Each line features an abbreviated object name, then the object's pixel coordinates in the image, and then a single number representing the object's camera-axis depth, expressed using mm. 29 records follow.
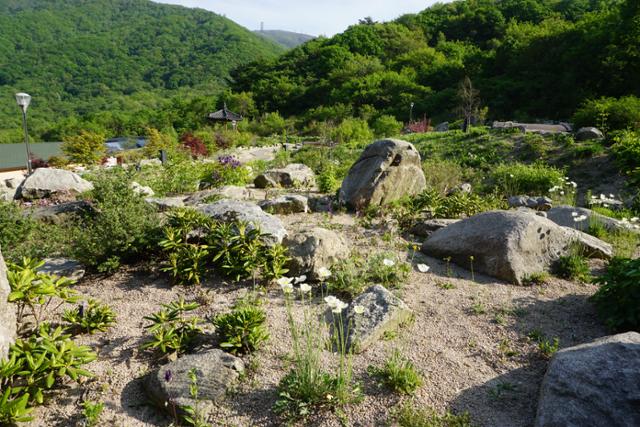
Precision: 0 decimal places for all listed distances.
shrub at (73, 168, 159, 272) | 4379
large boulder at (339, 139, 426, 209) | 7004
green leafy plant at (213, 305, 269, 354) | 3160
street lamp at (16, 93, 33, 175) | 13044
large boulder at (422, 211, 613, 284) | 4590
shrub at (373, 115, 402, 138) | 25747
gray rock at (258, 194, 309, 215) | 6652
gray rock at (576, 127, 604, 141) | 11273
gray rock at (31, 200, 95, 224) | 5969
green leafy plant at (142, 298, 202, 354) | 3127
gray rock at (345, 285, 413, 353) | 3312
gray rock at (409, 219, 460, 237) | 5906
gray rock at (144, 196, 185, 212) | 5988
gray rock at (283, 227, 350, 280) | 4367
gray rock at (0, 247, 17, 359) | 2725
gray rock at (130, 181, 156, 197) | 6869
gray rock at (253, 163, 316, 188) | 9164
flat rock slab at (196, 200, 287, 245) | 4590
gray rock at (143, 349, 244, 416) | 2674
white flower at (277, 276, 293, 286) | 2801
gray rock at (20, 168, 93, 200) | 8414
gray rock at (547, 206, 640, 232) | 5861
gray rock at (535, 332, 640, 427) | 2318
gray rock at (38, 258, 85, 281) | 4262
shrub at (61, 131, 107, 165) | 13883
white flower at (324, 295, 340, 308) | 2604
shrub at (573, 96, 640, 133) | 11484
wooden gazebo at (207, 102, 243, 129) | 31250
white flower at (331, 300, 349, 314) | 2569
